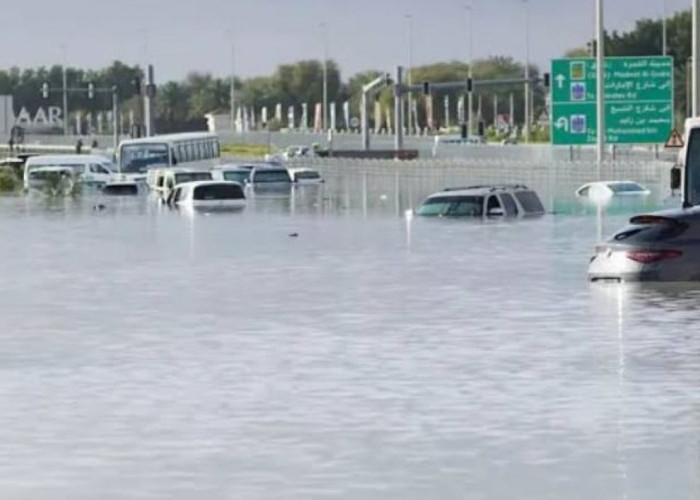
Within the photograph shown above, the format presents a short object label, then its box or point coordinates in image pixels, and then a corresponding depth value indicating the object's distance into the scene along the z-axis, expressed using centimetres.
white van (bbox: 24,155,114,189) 10038
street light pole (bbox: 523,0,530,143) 15765
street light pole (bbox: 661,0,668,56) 13562
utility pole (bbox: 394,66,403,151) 11671
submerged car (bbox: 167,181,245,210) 7619
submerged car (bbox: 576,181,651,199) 7669
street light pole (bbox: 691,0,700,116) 6788
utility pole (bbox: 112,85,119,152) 16920
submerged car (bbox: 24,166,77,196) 9431
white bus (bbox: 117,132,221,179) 10812
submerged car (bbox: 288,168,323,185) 10844
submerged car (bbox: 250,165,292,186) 9762
